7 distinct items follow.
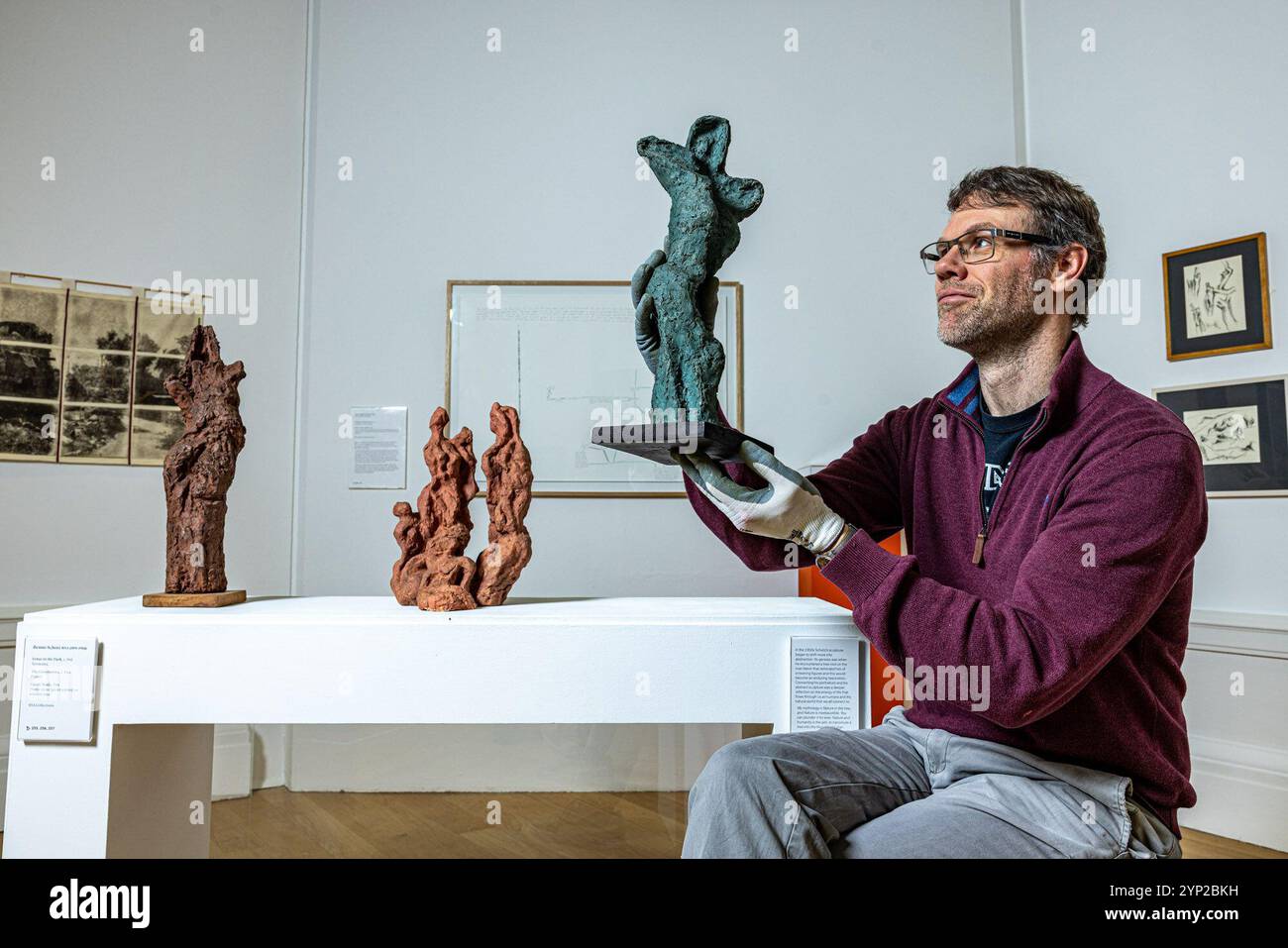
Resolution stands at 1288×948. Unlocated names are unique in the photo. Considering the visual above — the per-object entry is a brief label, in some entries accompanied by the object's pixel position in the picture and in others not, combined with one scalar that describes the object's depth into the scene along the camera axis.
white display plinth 1.90
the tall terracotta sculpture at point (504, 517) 2.12
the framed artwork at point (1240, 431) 3.11
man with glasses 1.45
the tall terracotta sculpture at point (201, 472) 2.12
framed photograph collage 3.47
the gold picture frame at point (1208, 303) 3.15
